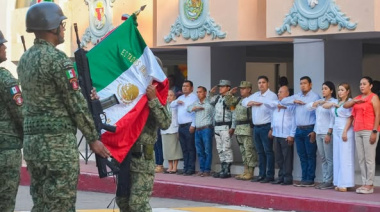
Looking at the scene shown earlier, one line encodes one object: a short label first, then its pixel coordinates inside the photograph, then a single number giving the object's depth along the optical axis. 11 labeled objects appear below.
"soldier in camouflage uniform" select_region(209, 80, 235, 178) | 15.95
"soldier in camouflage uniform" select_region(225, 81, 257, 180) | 15.52
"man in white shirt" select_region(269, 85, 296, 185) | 14.72
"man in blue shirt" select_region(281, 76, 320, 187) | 14.44
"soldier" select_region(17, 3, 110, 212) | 6.80
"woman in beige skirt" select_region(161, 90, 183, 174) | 17.14
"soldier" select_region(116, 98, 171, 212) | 8.52
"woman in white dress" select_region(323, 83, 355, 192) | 13.72
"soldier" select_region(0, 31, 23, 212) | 8.49
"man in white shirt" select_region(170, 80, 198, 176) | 16.77
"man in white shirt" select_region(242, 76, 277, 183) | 15.06
